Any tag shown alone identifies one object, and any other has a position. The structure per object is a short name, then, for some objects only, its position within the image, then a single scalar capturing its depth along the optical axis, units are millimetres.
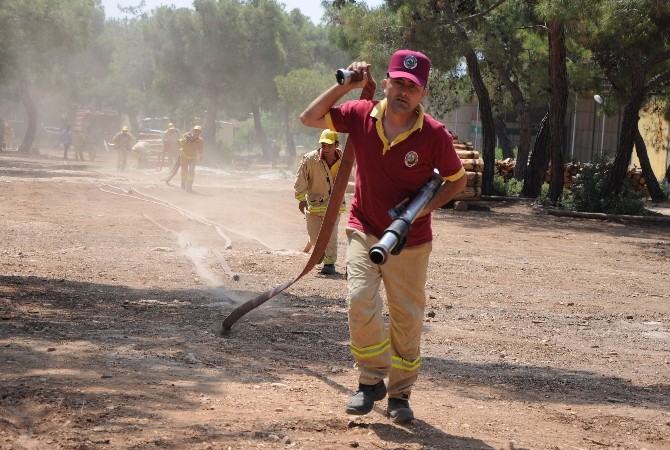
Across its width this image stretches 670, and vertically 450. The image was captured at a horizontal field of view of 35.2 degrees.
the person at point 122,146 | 38125
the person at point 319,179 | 11640
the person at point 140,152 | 42750
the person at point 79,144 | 52531
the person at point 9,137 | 64062
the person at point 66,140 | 52156
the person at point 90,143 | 54688
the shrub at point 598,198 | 23812
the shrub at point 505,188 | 28558
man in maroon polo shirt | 5336
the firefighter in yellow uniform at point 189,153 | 26625
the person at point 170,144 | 36438
